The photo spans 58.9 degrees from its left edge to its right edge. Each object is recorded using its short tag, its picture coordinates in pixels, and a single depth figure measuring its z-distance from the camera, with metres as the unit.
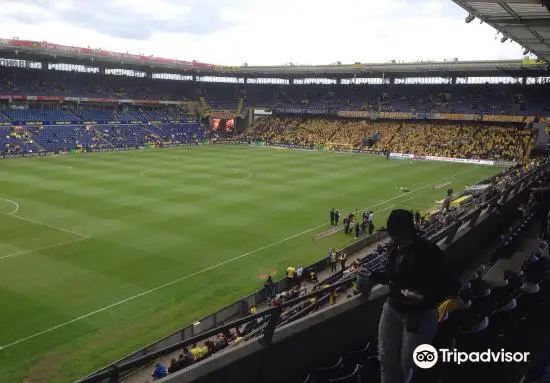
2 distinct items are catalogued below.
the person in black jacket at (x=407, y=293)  4.38
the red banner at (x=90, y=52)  65.34
